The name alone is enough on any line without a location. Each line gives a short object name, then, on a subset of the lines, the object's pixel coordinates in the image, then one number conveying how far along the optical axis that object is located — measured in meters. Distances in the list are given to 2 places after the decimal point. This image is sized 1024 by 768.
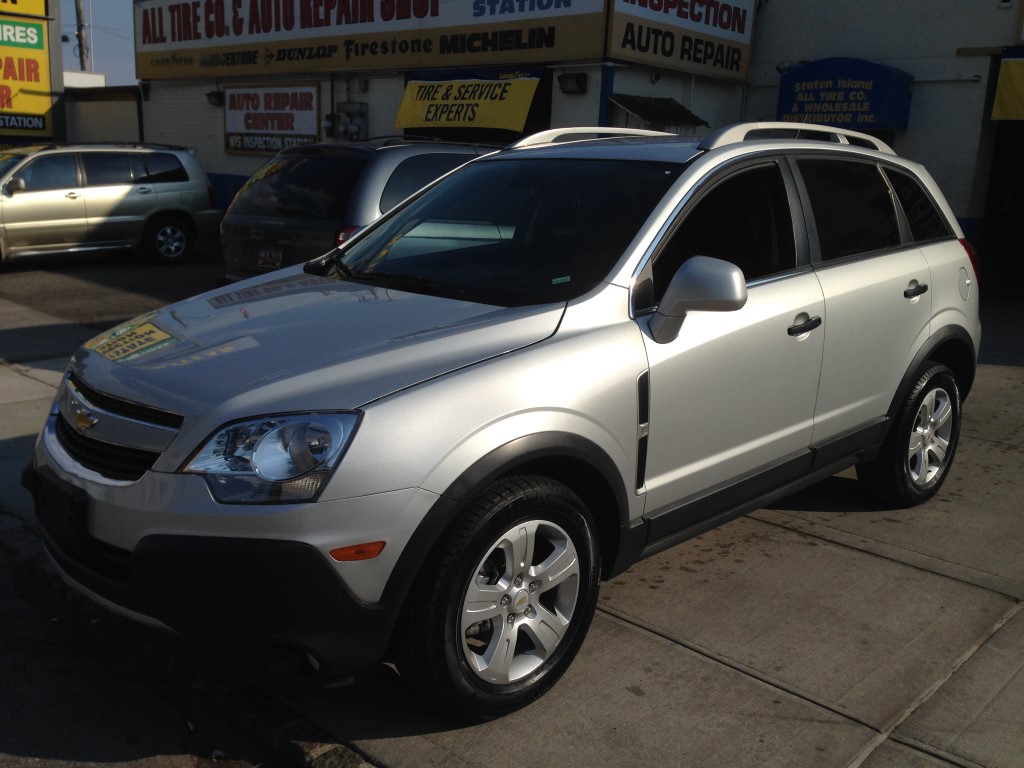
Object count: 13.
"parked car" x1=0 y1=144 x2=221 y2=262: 13.09
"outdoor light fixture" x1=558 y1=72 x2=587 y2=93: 13.63
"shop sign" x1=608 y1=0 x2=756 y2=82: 13.44
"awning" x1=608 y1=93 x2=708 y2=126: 13.45
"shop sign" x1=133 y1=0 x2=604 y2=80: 13.90
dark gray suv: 7.41
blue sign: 13.62
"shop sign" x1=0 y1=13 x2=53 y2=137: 22.14
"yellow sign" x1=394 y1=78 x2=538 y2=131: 14.35
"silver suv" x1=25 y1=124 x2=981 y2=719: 2.68
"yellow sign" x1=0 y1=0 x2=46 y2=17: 21.91
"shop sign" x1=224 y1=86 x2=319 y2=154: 18.05
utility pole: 41.94
